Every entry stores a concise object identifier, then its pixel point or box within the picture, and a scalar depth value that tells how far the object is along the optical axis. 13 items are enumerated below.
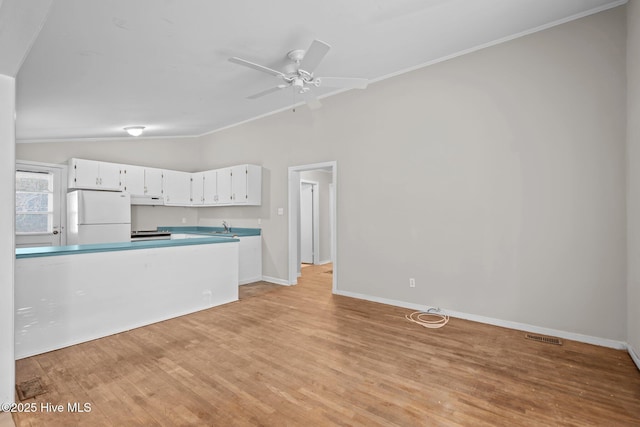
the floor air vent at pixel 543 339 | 2.98
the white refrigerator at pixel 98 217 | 5.11
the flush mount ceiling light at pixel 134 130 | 5.44
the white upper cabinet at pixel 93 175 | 5.30
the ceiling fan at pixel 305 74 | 2.67
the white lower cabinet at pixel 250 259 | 5.50
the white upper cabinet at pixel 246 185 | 5.66
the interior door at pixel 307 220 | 7.53
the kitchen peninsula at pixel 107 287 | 2.77
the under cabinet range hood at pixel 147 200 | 6.15
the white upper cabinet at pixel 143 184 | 5.92
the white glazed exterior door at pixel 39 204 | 5.04
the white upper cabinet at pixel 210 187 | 6.30
